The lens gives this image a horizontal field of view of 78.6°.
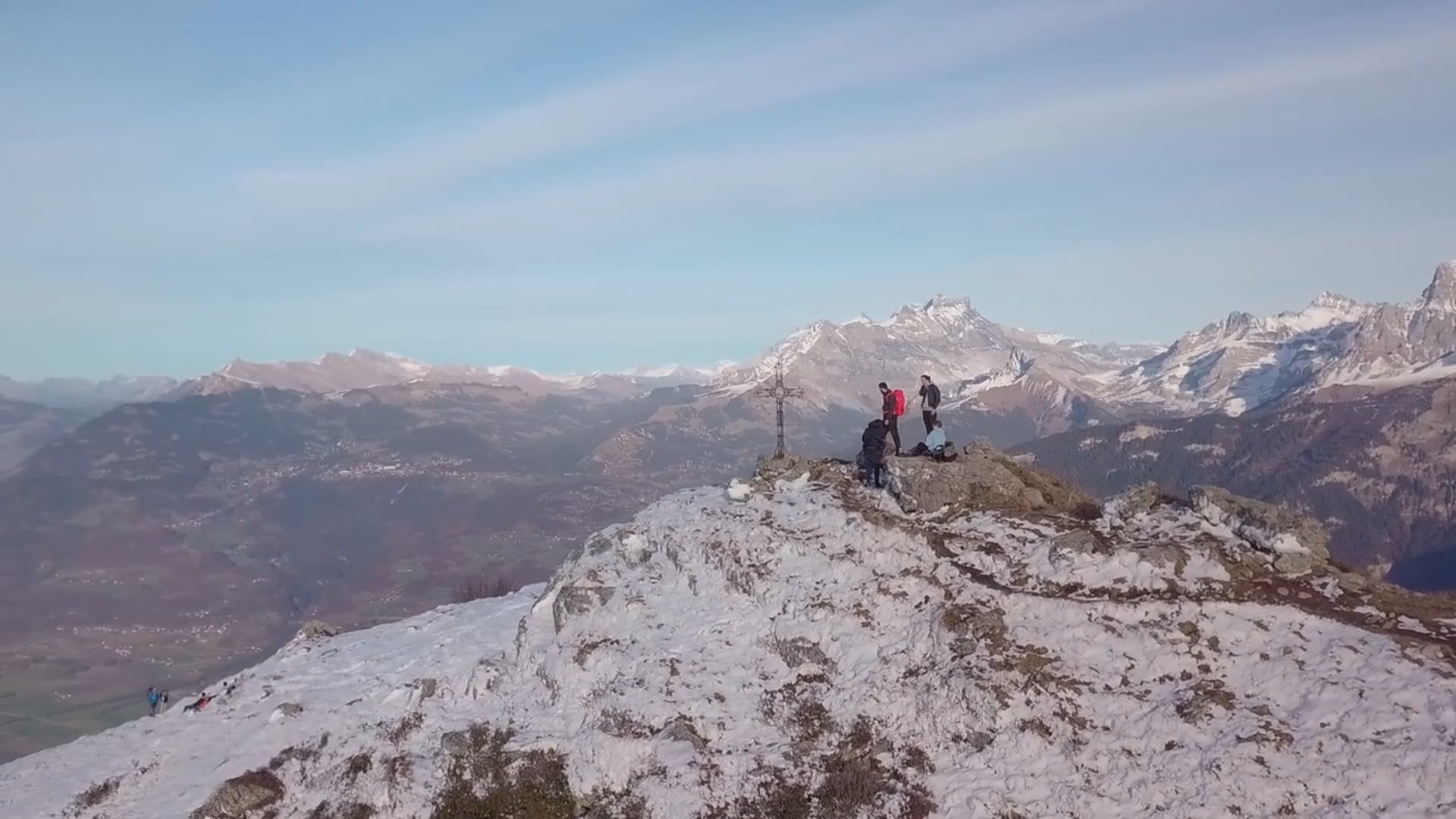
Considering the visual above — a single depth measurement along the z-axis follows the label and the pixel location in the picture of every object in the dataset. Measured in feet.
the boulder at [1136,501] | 111.04
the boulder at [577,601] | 122.11
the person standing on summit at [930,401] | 125.29
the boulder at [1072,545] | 101.91
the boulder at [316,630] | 155.02
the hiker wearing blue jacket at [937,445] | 128.57
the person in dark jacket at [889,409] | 130.41
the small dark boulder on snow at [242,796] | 101.09
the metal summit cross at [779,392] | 163.89
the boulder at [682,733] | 94.27
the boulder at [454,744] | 101.71
